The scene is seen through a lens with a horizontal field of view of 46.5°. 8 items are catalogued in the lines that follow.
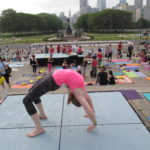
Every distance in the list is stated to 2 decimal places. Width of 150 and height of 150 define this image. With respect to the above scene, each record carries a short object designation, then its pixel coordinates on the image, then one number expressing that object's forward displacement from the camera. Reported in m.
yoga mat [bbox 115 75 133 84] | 9.05
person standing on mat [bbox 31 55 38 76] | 11.60
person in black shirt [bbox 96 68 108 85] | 7.39
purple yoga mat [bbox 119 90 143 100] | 5.15
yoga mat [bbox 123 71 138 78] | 10.11
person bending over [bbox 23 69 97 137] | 2.89
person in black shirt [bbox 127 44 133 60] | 15.39
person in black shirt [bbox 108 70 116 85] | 7.54
